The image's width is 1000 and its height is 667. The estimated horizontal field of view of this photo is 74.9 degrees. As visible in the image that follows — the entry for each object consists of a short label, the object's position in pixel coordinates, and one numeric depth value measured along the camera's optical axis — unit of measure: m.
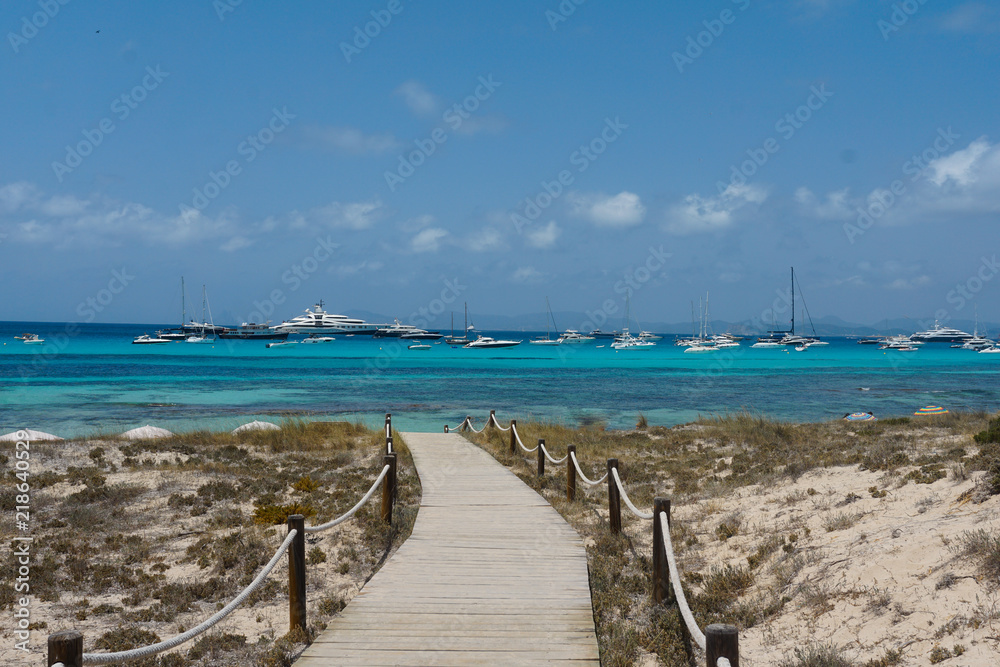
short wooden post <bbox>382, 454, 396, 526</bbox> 10.36
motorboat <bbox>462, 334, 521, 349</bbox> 130.12
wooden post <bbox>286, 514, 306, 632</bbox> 6.30
